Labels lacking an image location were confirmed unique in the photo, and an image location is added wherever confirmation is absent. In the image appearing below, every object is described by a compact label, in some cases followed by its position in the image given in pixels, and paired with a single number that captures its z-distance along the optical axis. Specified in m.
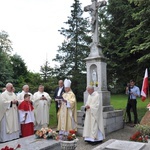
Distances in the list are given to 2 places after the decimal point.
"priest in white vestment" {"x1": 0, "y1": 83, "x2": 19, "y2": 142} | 5.64
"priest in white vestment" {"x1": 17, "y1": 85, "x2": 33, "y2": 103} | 6.37
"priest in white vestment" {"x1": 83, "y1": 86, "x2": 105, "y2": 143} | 5.22
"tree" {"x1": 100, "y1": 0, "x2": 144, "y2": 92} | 10.74
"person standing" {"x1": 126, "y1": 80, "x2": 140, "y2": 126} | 7.20
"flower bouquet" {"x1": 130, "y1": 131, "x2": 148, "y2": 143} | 3.87
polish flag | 5.46
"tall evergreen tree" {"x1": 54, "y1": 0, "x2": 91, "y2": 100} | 14.02
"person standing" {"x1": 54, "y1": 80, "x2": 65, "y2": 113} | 6.70
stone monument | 6.50
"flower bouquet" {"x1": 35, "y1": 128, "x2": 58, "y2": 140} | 3.81
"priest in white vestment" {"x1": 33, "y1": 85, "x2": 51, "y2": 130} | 6.71
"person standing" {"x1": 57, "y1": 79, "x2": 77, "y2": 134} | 5.77
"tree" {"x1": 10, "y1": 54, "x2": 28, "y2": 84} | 23.76
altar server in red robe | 5.86
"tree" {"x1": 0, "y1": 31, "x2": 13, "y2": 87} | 14.92
